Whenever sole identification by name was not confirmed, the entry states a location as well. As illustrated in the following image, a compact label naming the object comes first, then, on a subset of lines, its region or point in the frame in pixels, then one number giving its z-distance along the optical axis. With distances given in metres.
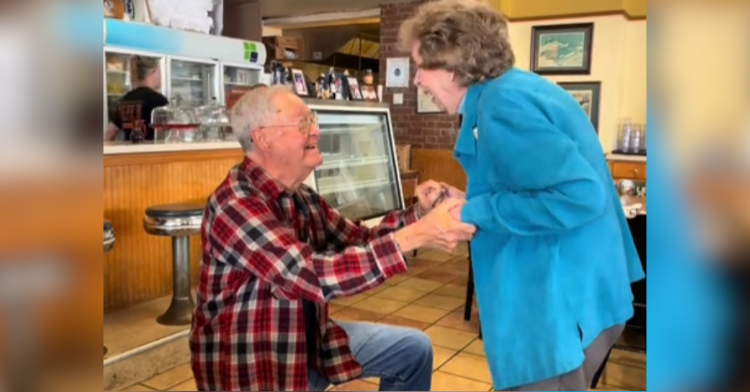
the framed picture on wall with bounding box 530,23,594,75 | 6.79
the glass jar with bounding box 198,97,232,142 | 4.16
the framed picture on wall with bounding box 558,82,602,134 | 6.83
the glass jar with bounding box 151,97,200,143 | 3.92
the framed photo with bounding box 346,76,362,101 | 5.15
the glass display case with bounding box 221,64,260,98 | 6.11
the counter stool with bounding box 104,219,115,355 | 2.58
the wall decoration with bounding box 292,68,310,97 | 5.02
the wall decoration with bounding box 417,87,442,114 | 7.64
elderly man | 1.55
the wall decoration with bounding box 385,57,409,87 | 7.76
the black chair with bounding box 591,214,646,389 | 2.96
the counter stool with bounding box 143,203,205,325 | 3.17
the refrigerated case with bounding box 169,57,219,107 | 5.69
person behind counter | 4.14
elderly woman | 1.34
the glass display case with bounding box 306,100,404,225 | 3.72
